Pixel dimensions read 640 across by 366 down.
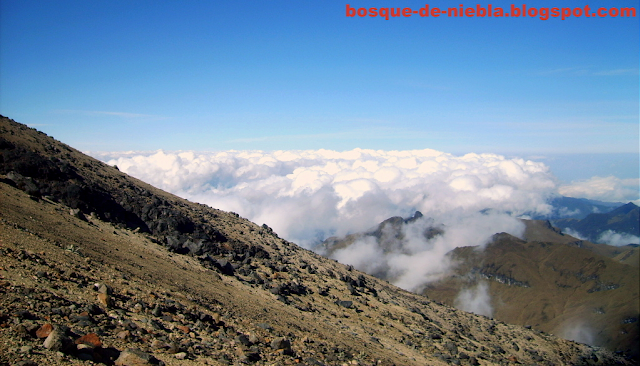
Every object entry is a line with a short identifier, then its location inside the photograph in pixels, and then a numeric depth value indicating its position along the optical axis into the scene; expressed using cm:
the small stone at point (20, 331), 834
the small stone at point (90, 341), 874
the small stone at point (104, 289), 1208
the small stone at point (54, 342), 811
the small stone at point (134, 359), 875
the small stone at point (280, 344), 1312
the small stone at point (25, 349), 782
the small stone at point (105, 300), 1160
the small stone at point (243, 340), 1262
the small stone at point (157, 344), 1015
